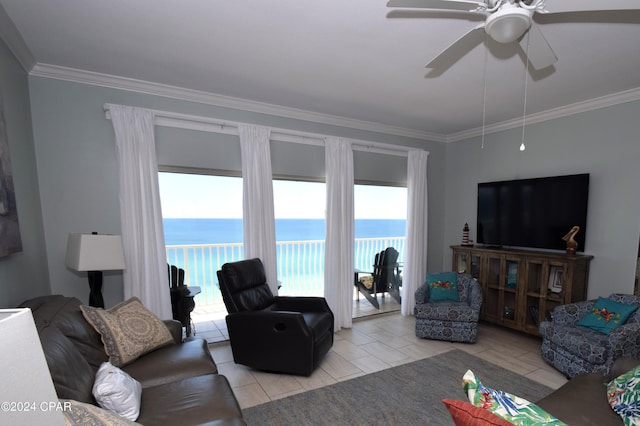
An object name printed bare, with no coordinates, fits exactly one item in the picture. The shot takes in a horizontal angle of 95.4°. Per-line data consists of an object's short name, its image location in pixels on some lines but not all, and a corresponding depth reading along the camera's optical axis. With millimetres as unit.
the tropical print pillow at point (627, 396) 1423
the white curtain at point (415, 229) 4398
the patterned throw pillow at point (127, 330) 1868
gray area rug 2146
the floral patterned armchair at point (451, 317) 3410
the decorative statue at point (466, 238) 4328
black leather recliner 2629
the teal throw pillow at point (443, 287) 3760
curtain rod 2953
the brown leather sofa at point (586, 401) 1476
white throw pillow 1391
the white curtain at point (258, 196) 3283
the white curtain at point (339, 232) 3795
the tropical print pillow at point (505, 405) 903
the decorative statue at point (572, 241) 3224
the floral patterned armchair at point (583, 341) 2371
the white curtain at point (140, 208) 2744
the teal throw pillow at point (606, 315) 2609
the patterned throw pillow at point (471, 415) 836
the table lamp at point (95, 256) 2225
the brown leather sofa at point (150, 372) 1382
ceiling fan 1270
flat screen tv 3312
